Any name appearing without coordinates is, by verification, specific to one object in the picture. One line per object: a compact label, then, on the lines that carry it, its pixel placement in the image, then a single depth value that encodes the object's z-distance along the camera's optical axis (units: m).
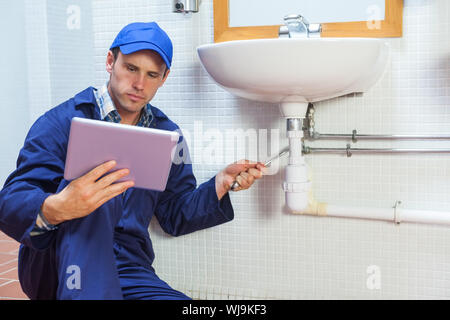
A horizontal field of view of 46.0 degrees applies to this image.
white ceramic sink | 1.26
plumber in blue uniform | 1.13
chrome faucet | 1.45
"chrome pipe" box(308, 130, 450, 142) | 1.56
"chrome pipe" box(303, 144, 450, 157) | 1.57
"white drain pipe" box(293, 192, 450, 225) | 1.54
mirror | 1.54
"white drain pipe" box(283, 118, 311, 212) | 1.53
